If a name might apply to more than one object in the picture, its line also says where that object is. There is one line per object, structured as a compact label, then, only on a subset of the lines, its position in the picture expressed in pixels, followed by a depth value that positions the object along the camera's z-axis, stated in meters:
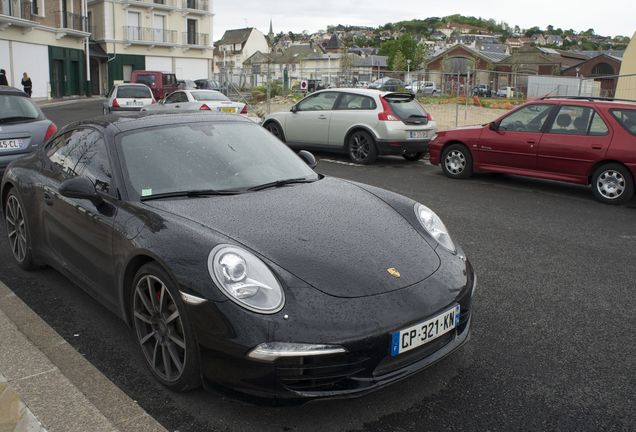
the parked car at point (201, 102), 17.68
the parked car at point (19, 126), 7.83
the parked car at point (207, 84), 36.84
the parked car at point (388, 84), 36.53
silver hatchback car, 12.08
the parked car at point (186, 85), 38.01
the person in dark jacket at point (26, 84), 32.84
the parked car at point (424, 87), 34.94
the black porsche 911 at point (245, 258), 2.80
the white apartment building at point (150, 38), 54.12
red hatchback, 8.77
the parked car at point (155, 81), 34.16
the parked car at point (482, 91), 38.11
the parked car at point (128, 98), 20.80
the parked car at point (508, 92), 37.21
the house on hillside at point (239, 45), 114.12
